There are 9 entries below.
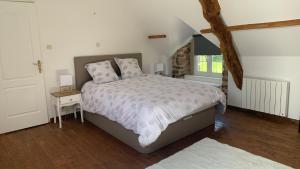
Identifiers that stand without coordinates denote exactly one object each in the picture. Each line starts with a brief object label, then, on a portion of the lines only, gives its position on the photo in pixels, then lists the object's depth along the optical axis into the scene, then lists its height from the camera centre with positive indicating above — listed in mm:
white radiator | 3559 -649
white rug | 2400 -1159
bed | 2787 -936
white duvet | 2549 -546
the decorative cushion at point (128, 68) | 4369 -125
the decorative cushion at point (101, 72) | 3988 -179
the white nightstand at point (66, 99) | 3559 -591
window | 4895 -137
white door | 3322 -61
